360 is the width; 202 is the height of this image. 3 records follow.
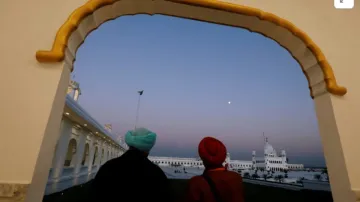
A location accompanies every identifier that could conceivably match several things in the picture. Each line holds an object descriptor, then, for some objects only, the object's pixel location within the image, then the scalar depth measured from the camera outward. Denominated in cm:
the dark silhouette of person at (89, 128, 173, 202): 130
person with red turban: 133
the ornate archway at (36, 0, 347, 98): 167
